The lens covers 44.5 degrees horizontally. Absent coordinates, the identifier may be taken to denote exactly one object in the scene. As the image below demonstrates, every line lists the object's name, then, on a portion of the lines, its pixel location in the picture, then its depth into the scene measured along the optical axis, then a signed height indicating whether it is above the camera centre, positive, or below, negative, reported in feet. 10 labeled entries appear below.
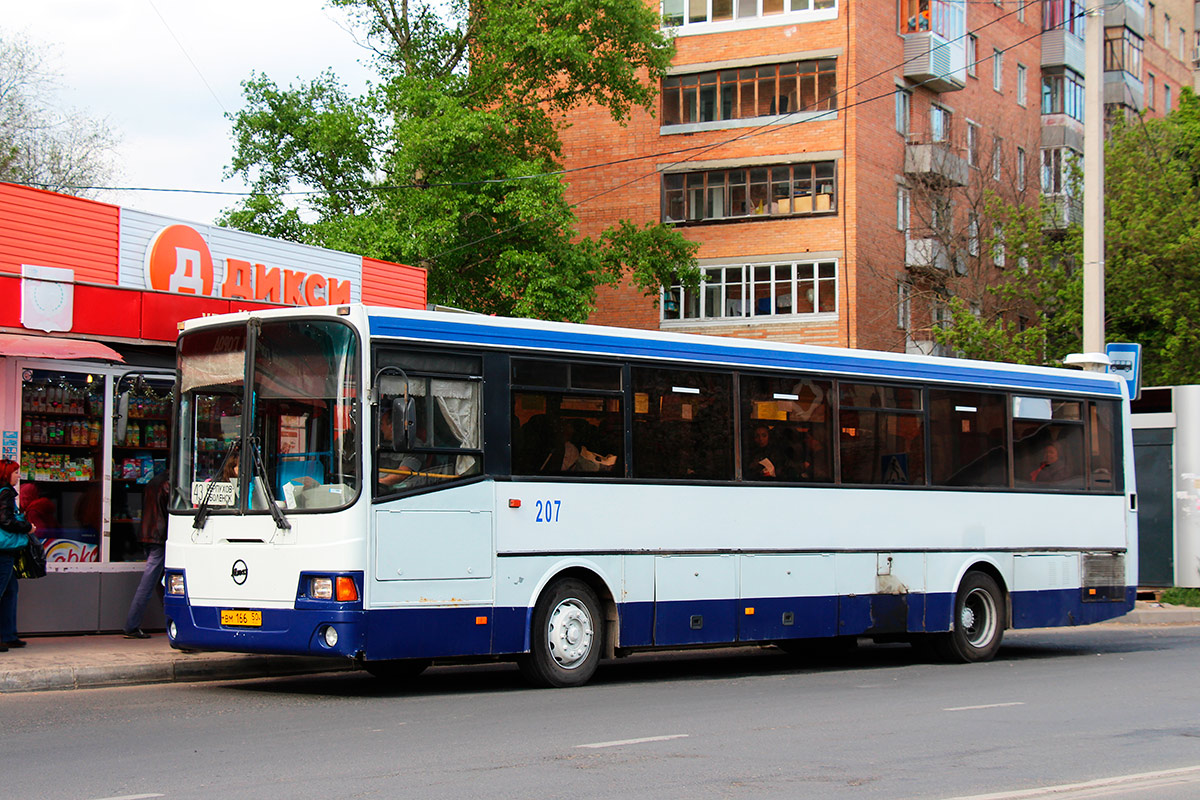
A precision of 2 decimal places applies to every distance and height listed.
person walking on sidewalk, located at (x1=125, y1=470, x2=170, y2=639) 49.37 -1.65
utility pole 72.02 +15.92
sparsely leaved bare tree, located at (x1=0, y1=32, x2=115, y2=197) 152.15 +36.24
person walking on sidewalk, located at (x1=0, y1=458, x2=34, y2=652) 43.91 -1.28
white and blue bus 37.37 +0.13
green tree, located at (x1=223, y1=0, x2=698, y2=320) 119.75 +29.70
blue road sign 72.59 +6.75
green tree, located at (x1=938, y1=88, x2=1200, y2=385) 112.06 +18.09
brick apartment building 137.90 +31.89
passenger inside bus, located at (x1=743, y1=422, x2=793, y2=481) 46.14 +1.28
